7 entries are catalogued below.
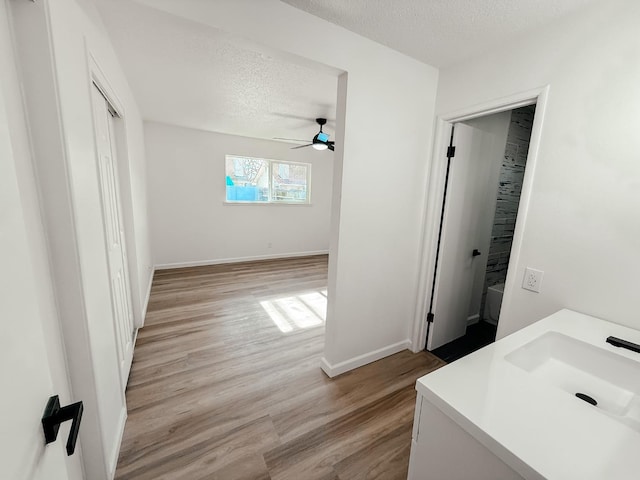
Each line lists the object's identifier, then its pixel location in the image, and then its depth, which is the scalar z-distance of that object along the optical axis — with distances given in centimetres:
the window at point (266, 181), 503
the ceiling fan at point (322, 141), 336
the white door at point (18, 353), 44
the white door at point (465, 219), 224
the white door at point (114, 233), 161
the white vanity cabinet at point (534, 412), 64
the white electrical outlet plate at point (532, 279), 158
